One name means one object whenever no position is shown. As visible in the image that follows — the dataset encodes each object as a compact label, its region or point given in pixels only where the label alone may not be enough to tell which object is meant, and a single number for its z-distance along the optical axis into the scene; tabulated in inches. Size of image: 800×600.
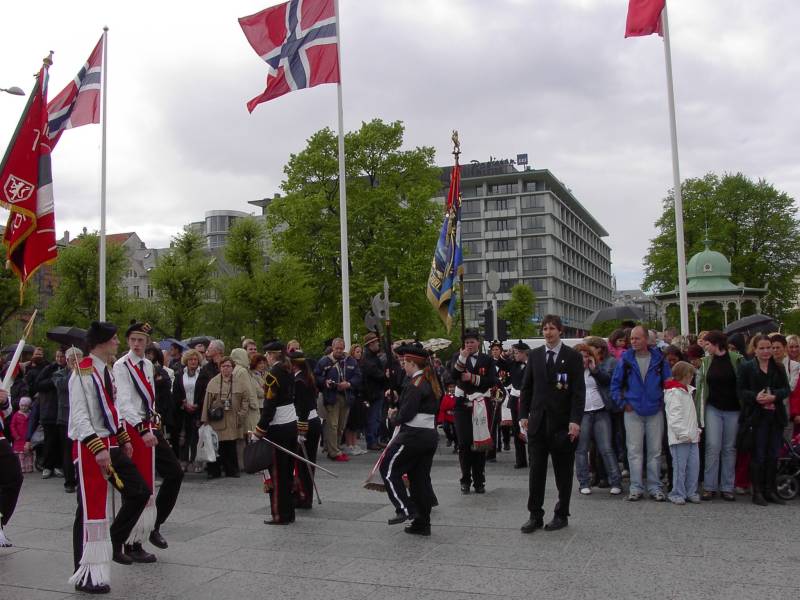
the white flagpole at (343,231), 705.0
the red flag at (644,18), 656.4
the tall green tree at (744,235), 2167.8
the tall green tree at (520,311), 3275.1
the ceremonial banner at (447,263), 632.4
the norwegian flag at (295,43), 668.7
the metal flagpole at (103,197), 829.8
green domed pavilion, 1614.2
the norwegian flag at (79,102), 742.5
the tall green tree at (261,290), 1504.7
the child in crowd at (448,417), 426.9
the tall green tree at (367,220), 1557.6
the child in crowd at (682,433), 347.9
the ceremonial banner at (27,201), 318.7
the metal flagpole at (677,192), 663.1
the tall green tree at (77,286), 1660.9
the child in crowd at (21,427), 507.8
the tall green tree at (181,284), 1643.7
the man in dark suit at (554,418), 296.0
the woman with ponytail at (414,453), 295.0
